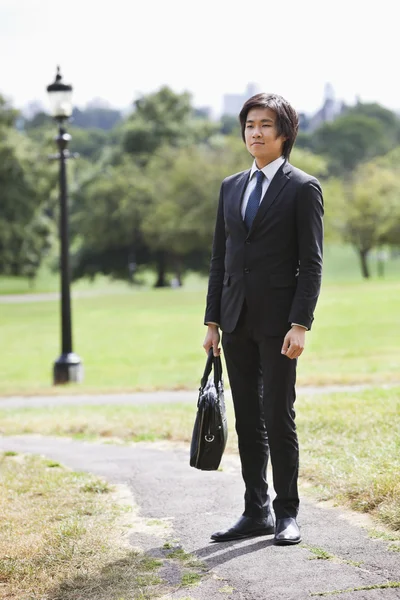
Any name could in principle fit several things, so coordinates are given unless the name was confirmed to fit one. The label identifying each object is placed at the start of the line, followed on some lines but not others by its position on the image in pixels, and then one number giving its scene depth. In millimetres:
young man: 4086
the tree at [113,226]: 62969
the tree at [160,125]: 70688
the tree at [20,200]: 51719
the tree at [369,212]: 65500
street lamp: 14258
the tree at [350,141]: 102438
